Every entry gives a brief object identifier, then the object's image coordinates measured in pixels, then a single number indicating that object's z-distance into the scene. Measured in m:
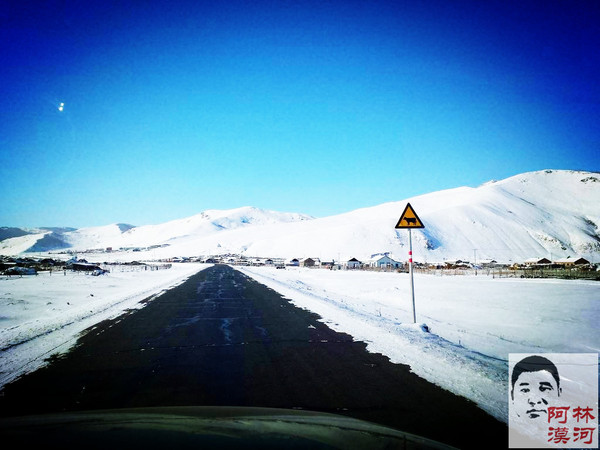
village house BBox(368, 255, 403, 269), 93.97
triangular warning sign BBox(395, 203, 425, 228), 10.19
